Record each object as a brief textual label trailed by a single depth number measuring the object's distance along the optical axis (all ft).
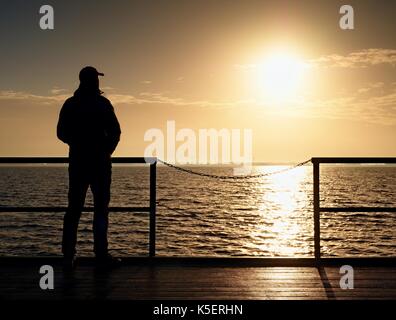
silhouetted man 18.06
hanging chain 20.02
